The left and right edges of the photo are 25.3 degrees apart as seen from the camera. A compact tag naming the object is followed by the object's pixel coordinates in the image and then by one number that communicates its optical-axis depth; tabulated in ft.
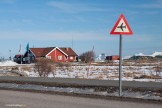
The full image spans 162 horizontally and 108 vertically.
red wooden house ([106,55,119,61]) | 432.41
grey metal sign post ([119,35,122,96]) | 47.10
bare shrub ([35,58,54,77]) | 102.99
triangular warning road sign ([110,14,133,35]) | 46.47
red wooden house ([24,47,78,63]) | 307.21
